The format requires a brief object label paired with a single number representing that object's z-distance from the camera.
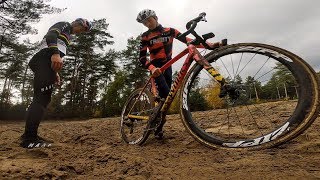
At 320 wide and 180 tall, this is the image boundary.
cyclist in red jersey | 3.37
